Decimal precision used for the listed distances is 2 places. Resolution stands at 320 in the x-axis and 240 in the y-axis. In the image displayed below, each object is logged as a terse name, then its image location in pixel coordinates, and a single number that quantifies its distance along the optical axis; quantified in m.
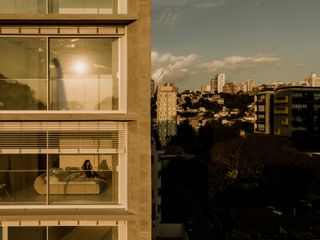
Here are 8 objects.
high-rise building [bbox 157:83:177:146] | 146.38
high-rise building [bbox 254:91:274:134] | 101.56
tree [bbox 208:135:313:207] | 46.66
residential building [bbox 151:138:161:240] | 29.16
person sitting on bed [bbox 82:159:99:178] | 7.95
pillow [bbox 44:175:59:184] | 7.86
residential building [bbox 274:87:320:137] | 91.25
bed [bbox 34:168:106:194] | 7.90
